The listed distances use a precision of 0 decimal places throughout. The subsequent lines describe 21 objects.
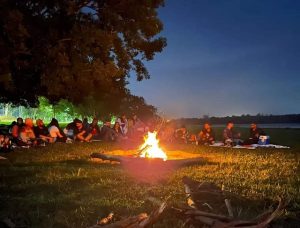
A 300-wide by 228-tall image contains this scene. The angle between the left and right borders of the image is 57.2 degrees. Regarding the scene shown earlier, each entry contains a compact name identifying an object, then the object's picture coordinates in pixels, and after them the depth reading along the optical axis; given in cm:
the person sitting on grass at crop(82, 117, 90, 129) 1603
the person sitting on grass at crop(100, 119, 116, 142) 1549
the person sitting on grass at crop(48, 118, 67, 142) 1409
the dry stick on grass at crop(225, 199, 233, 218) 366
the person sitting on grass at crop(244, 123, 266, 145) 1326
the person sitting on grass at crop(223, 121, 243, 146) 1354
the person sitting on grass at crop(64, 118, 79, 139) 1508
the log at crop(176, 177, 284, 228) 330
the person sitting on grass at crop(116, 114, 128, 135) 1654
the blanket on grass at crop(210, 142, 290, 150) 1229
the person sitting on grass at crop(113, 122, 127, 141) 1543
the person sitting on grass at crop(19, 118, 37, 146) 1268
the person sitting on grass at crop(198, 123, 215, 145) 1406
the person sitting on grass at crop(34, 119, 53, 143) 1355
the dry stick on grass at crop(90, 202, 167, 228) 331
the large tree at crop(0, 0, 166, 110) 1264
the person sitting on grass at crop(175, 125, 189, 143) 1481
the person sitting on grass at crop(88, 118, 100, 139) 1575
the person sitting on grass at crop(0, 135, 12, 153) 1088
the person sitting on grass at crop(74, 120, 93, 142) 1483
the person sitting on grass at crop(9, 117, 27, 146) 1248
